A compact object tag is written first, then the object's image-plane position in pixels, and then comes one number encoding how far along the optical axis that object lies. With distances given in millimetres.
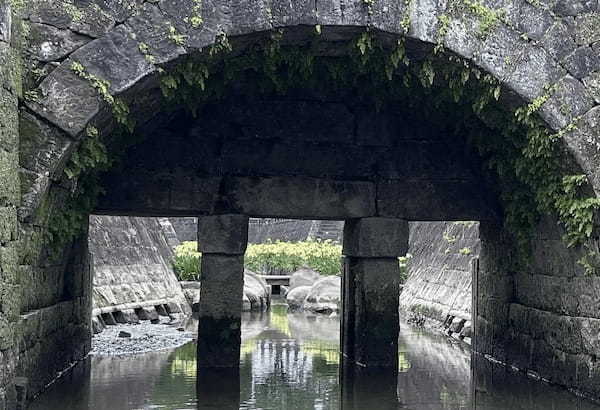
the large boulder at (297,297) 19719
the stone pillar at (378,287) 10219
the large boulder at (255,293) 19109
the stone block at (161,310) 16562
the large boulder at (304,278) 21609
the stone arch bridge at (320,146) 6922
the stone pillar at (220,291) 9797
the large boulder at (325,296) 18611
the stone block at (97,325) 13734
